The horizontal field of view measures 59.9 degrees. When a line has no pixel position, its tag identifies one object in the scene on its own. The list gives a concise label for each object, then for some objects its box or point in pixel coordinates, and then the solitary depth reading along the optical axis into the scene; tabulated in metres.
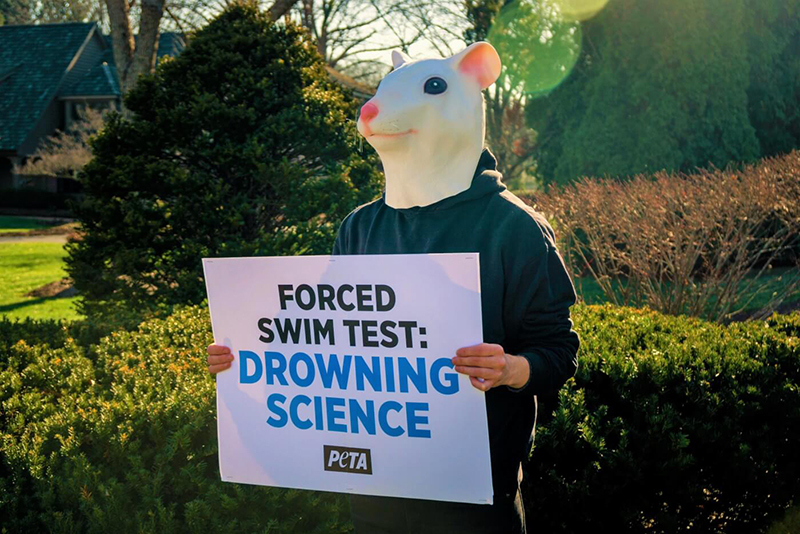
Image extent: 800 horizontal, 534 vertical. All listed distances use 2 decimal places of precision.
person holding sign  1.86
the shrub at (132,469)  2.56
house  28.92
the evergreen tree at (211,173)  6.21
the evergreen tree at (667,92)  13.77
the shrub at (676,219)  7.25
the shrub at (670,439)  3.12
